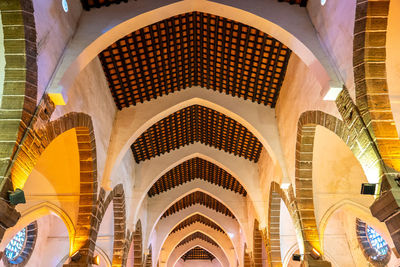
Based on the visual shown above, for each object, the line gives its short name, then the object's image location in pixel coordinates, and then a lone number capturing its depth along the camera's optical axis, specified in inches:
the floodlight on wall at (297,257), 316.5
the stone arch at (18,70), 195.3
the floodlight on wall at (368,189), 182.5
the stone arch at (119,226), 432.5
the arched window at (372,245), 458.3
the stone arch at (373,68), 192.5
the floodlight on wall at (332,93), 222.5
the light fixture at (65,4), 250.9
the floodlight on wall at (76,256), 297.3
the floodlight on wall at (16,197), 178.9
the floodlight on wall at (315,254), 302.5
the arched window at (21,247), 475.5
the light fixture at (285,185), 348.4
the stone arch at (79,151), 200.4
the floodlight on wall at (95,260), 315.8
